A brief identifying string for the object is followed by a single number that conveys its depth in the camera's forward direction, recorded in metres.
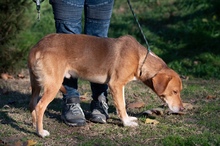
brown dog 9.09
